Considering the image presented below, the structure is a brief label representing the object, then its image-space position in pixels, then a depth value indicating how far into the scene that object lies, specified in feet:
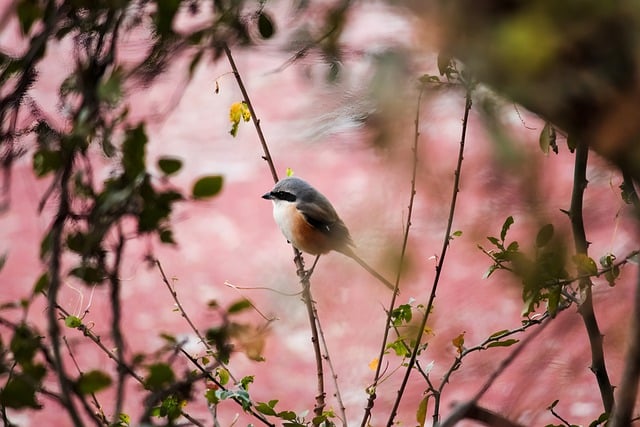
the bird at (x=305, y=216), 26.42
